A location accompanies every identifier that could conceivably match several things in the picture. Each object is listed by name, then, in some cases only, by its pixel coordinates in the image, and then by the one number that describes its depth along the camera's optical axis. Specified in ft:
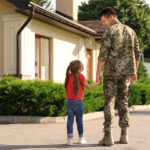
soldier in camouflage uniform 27.75
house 59.64
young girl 28.21
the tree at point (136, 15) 177.91
